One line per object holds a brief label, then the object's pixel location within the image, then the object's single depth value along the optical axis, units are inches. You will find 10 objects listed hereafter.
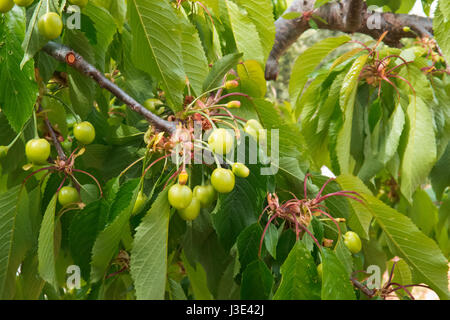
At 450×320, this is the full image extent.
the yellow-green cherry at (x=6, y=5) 23.5
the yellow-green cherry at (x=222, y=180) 23.5
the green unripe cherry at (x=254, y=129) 25.5
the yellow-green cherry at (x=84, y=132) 30.0
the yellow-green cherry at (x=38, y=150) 27.7
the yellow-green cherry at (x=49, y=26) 23.3
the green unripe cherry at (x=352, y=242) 29.5
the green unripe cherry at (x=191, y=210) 24.2
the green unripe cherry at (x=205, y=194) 25.4
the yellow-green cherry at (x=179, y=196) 22.8
